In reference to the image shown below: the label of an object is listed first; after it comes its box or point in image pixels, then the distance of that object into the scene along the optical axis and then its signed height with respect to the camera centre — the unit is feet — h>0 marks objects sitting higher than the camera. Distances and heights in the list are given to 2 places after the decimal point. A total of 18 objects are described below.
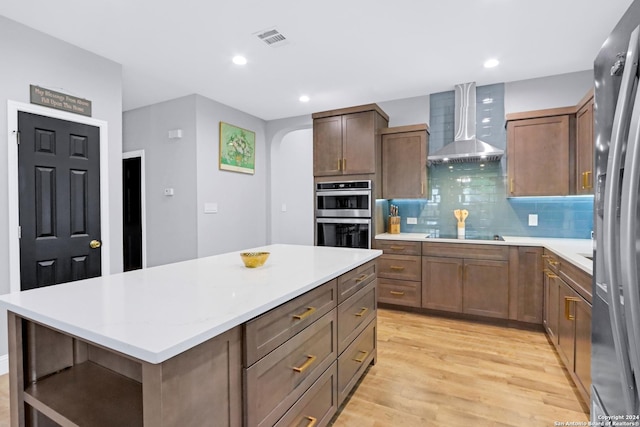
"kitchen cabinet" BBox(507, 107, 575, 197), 10.57 +1.85
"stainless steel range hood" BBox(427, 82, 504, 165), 11.94 +2.82
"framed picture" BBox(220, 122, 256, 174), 15.01 +2.88
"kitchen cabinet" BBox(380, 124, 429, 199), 12.87 +1.87
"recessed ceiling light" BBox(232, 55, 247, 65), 10.45 +4.81
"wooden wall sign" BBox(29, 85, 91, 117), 8.81 +3.07
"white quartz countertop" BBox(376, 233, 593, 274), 6.96 -1.10
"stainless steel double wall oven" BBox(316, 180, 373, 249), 13.01 -0.23
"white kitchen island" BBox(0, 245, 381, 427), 2.88 -1.42
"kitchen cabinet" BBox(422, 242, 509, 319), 10.83 -2.43
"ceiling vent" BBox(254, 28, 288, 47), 8.96 +4.81
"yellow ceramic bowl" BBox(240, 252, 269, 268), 5.88 -0.90
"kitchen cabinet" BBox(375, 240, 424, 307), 12.00 -2.43
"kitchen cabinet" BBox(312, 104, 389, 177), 13.06 +2.80
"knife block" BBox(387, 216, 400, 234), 13.85 -0.72
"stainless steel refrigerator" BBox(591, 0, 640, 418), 2.41 -0.17
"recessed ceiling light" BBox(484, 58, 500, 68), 10.46 +4.69
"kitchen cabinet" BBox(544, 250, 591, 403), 6.09 -2.40
